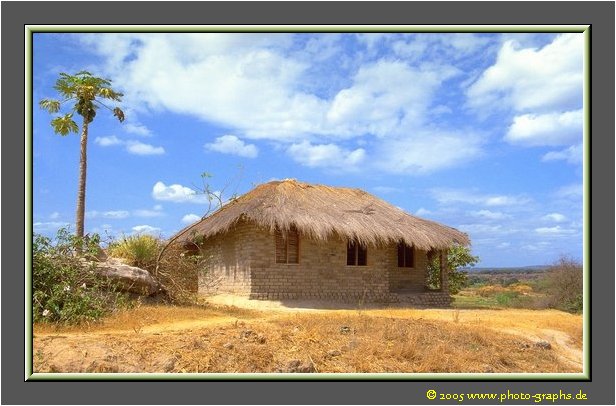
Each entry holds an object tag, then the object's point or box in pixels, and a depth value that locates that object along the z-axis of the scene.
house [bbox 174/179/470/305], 15.29
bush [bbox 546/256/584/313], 19.11
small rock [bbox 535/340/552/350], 9.60
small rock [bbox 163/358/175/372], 6.72
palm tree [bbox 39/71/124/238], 16.08
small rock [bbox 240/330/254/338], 7.91
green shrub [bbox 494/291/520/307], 21.55
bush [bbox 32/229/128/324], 8.98
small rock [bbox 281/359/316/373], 7.00
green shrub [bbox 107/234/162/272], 12.55
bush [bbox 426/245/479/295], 23.42
